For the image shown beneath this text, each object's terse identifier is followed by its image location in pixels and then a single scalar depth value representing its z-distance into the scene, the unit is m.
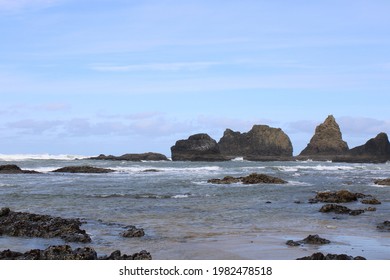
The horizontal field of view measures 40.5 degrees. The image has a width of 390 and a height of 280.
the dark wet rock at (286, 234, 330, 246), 13.68
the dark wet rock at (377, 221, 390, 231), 16.86
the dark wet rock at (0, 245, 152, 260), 11.17
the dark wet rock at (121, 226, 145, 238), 15.24
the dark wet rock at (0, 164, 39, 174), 52.69
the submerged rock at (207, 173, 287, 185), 40.71
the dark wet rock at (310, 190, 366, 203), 26.50
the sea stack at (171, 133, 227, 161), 123.12
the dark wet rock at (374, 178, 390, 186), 38.19
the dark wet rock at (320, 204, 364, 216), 21.54
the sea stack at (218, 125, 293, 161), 154.62
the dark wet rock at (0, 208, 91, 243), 15.14
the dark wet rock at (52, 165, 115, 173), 58.08
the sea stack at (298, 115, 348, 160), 147.88
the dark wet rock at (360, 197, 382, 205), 25.44
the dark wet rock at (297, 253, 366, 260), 10.98
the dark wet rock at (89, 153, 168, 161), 119.62
